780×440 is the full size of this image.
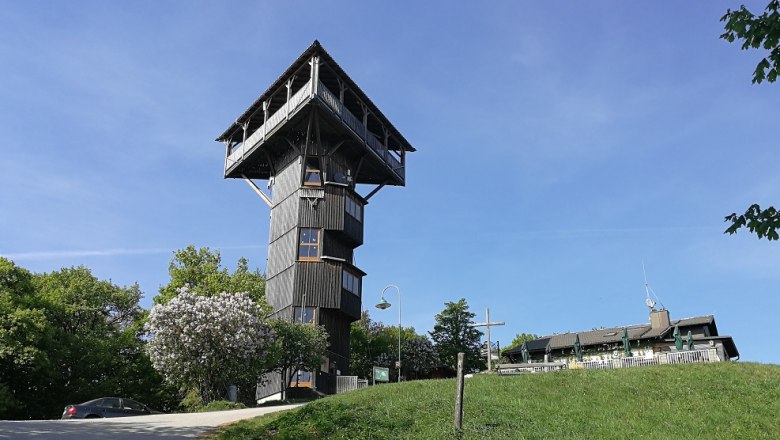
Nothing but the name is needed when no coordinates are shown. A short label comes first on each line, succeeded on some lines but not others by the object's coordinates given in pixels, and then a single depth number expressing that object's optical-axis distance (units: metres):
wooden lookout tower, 47.38
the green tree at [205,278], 52.81
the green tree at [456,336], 63.62
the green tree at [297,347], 41.75
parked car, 28.94
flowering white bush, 36.44
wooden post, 17.53
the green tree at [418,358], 61.59
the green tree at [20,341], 42.53
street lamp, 43.56
